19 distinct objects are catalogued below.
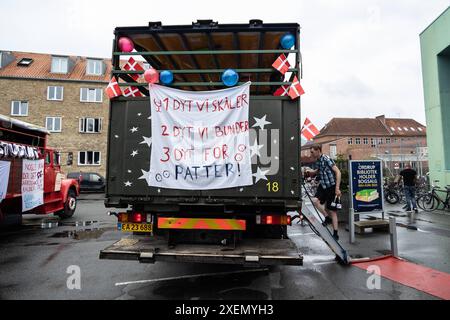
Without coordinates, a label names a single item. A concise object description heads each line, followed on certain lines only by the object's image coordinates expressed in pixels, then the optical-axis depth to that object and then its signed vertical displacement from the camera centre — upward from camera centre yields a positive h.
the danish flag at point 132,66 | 4.77 +1.85
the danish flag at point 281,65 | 4.35 +1.66
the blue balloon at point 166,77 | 4.54 +1.58
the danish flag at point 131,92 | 4.75 +1.42
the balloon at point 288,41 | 4.38 +2.04
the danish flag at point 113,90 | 4.39 +1.35
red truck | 7.77 +0.27
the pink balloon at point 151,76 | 4.53 +1.60
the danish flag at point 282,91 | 4.46 +1.37
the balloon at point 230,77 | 4.41 +1.52
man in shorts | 6.26 -0.09
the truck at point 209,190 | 4.17 -0.09
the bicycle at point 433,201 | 11.86 -0.90
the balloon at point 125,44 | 4.61 +2.11
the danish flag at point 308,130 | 4.36 +0.73
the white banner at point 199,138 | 4.33 +0.63
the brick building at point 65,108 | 28.80 +7.25
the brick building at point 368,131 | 61.44 +10.27
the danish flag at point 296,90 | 4.16 +1.24
